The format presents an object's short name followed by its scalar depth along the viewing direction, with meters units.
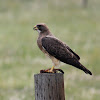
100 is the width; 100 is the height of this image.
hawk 12.23
